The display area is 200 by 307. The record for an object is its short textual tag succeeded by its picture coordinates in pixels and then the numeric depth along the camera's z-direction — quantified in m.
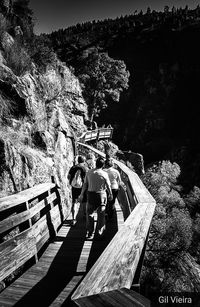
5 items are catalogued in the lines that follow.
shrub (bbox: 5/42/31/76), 12.27
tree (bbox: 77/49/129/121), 39.16
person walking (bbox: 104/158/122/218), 7.27
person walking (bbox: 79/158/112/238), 5.91
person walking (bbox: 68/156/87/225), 7.41
